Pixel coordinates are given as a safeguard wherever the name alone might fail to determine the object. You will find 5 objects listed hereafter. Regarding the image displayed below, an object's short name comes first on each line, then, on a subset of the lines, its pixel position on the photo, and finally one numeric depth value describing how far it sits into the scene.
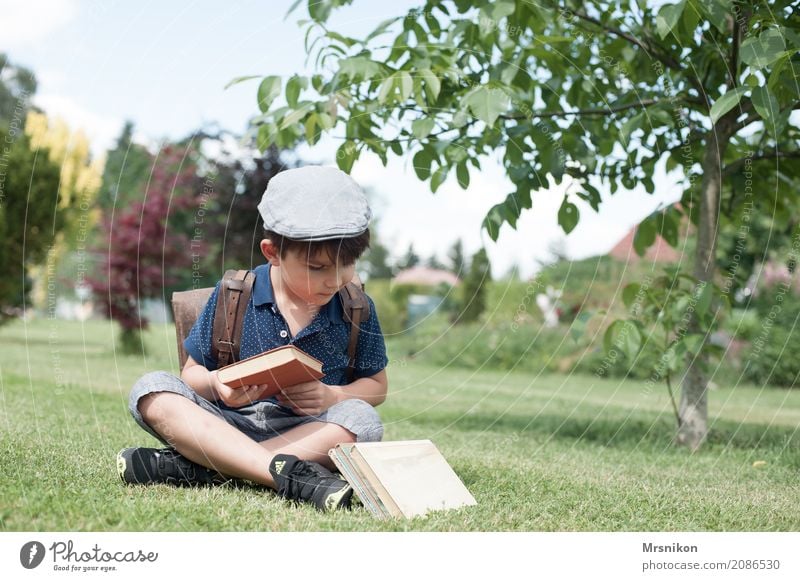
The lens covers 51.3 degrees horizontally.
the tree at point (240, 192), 7.98
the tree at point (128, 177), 13.09
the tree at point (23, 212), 10.94
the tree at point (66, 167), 9.40
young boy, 2.62
